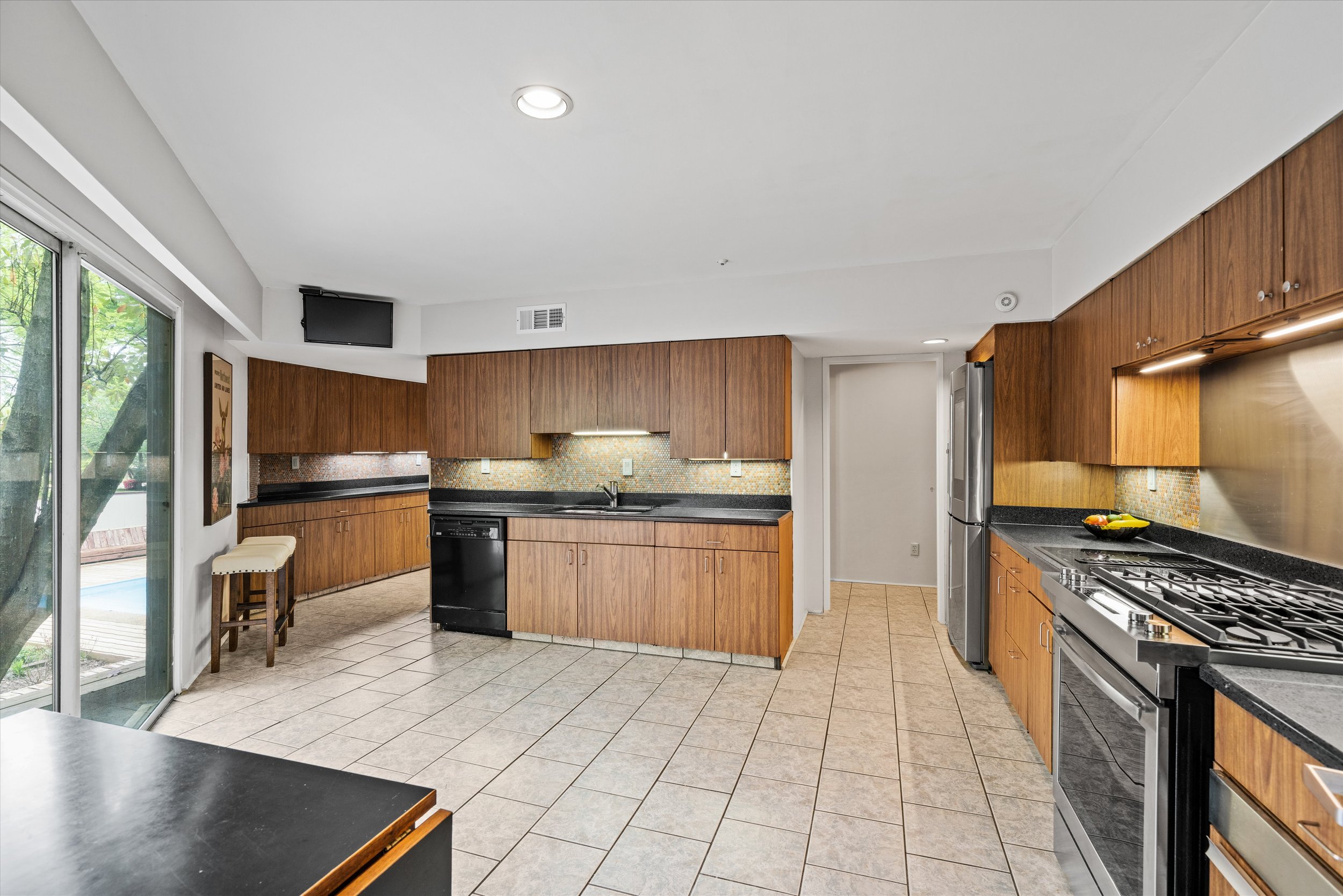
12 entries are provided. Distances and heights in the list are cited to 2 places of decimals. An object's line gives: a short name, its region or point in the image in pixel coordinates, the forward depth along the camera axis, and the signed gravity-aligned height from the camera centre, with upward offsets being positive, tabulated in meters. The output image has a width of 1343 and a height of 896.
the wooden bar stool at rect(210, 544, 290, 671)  3.79 -0.80
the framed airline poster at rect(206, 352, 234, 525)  3.99 +0.05
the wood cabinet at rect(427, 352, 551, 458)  4.89 +0.33
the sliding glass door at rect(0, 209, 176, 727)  1.95 -0.17
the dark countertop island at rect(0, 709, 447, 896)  0.73 -0.51
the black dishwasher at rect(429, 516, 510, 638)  4.57 -0.96
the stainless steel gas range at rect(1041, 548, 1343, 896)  1.39 -0.63
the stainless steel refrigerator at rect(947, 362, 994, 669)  3.71 -0.29
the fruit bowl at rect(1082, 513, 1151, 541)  2.89 -0.38
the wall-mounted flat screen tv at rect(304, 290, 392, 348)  4.64 +0.98
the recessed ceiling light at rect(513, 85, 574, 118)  2.04 +1.19
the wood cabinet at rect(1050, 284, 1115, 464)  2.89 +0.36
